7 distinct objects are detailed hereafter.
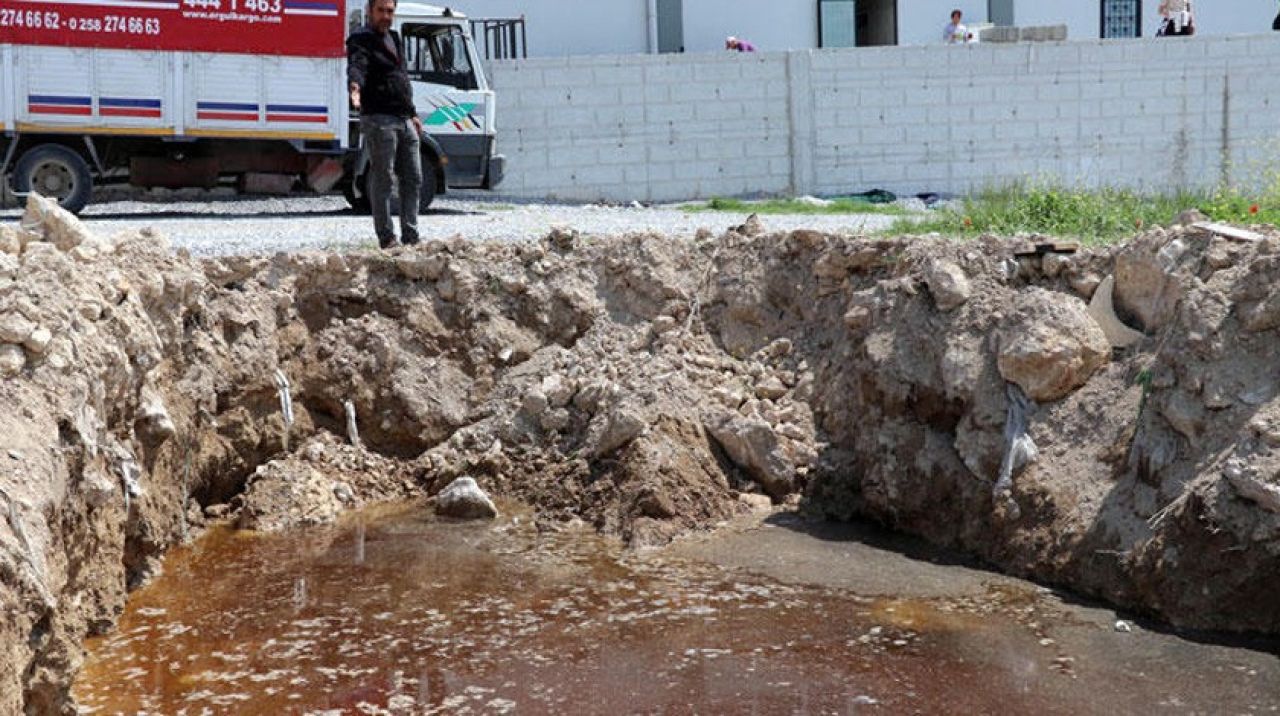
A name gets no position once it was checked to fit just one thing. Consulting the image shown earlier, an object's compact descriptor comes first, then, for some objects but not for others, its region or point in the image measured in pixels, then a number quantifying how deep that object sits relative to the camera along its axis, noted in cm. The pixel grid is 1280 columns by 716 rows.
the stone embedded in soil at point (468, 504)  895
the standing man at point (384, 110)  988
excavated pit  675
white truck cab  1652
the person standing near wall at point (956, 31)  2189
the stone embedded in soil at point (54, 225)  823
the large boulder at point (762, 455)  894
